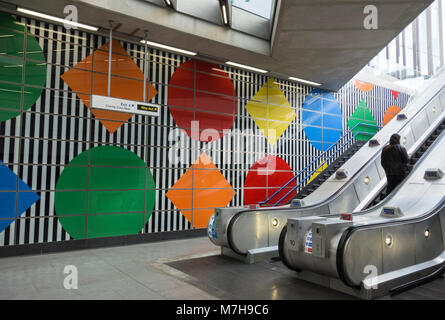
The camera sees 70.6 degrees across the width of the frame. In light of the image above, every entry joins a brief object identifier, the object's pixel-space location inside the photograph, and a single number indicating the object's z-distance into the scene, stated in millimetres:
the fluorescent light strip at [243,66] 9545
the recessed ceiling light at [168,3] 7080
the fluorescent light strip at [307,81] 11070
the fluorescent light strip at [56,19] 6541
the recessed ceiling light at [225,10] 7521
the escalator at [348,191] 6340
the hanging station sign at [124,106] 6472
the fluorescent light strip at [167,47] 8041
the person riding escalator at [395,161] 7000
